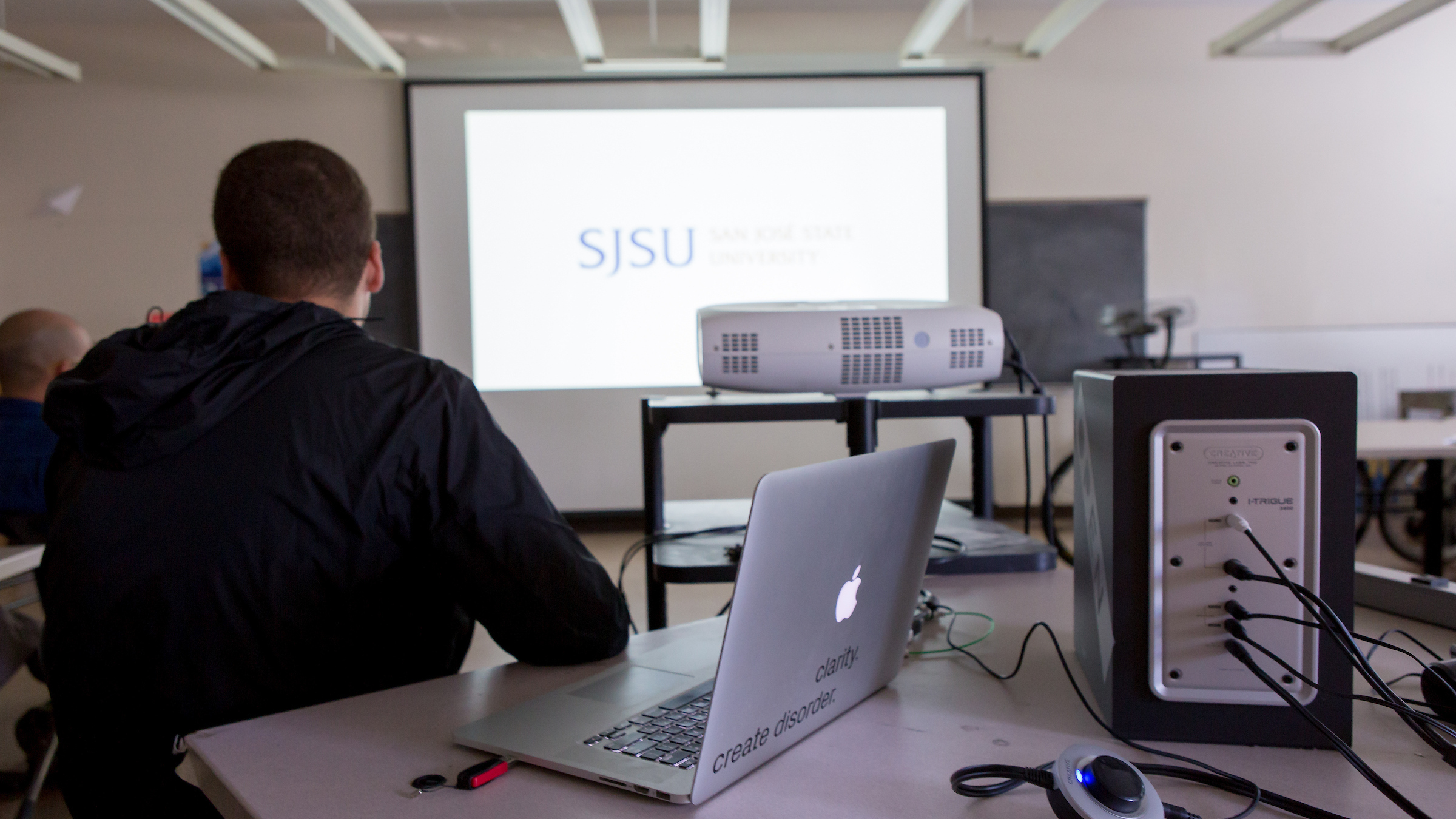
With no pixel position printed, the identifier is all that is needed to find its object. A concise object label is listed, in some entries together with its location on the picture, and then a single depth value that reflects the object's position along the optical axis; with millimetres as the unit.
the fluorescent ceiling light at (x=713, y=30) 3086
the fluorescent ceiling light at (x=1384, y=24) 3254
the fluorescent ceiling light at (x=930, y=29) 3127
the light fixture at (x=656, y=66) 3479
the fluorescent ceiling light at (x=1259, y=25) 3162
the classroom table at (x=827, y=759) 627
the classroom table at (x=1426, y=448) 2506
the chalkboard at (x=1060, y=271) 4336
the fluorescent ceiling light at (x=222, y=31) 3035
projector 1293
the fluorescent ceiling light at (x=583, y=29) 3008
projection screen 4195
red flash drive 652
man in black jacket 899
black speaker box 702
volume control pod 568
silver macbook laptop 604
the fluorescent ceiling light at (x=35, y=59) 3428
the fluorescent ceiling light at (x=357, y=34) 3008
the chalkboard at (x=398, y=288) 4219
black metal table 1298
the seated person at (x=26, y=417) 2107
